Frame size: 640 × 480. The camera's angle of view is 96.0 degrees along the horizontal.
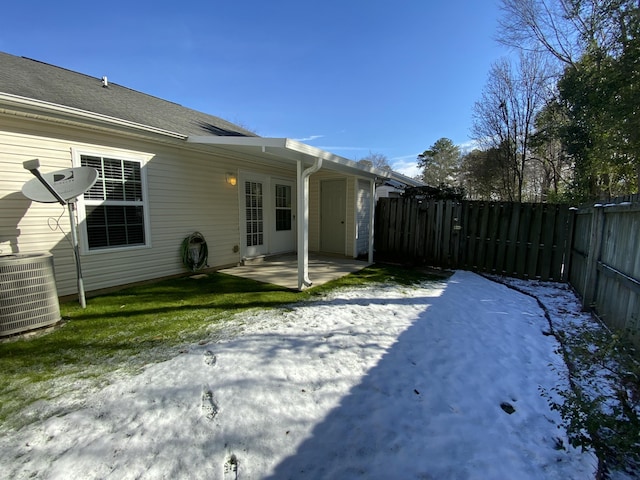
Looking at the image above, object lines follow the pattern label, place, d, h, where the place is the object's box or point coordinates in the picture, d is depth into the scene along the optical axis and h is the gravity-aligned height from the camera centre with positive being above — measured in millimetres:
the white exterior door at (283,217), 8125 -166
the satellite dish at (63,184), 3723 +315
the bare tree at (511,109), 13000 +5044
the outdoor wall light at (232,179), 6691 +732
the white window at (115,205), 4582 +64
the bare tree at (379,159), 35781 +6724
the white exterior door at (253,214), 7215 -80
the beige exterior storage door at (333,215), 8367 -87
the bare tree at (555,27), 8391 +7327
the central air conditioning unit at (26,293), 3094 -949
